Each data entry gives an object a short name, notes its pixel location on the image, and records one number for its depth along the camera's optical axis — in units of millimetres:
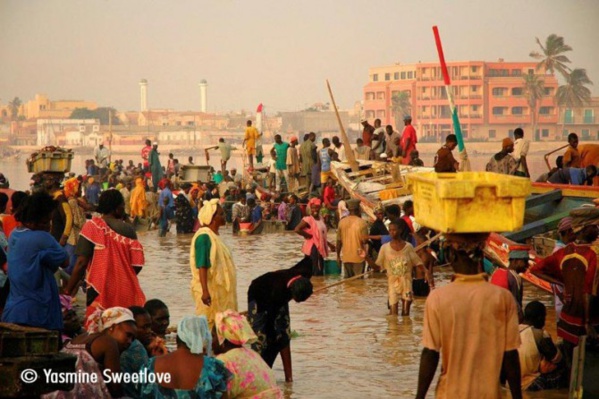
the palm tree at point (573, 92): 132125
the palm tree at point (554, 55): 124875
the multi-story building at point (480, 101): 131250
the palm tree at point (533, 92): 126812
